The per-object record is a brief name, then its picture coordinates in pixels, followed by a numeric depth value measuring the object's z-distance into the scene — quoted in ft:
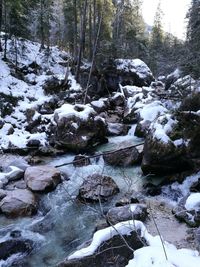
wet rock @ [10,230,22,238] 15.16
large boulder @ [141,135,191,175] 19.91
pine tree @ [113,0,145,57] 68.04
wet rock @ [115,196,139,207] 17.23
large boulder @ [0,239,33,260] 13.80
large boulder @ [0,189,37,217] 17.09
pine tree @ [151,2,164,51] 93.38
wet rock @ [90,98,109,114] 35.66
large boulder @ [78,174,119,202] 18.52
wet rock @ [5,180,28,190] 19.95
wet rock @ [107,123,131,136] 29.72
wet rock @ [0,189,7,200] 18.43
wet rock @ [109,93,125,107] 40.11
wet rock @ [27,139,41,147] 27.02
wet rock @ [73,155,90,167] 23.60
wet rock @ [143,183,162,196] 18.93
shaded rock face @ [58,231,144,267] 10.36
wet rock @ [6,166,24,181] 21.04
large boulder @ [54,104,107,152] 26.26
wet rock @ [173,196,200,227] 14.76
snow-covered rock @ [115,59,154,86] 47.68
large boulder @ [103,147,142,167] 23.03
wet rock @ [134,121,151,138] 27.64
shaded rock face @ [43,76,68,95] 38.82
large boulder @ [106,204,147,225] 14.99
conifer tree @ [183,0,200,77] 21.31
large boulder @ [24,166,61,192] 19.60
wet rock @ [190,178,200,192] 18.37
